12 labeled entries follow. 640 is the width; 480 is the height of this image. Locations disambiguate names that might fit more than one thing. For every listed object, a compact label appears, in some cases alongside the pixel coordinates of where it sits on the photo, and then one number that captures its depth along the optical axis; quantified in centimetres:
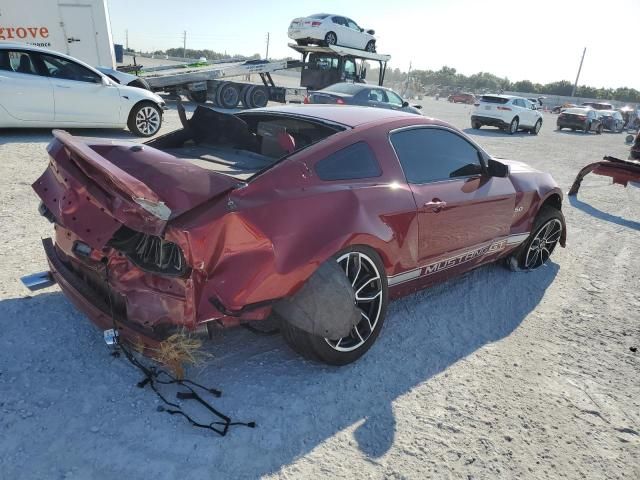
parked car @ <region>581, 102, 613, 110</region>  3636
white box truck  1295
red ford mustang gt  235
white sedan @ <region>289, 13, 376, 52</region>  1891
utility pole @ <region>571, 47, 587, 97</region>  7299
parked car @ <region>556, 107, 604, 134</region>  2522
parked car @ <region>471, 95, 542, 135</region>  1897
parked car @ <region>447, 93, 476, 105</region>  5866
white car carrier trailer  1575
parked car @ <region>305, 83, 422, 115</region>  1286
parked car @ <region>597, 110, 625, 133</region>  2755
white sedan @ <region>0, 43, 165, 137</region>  788
